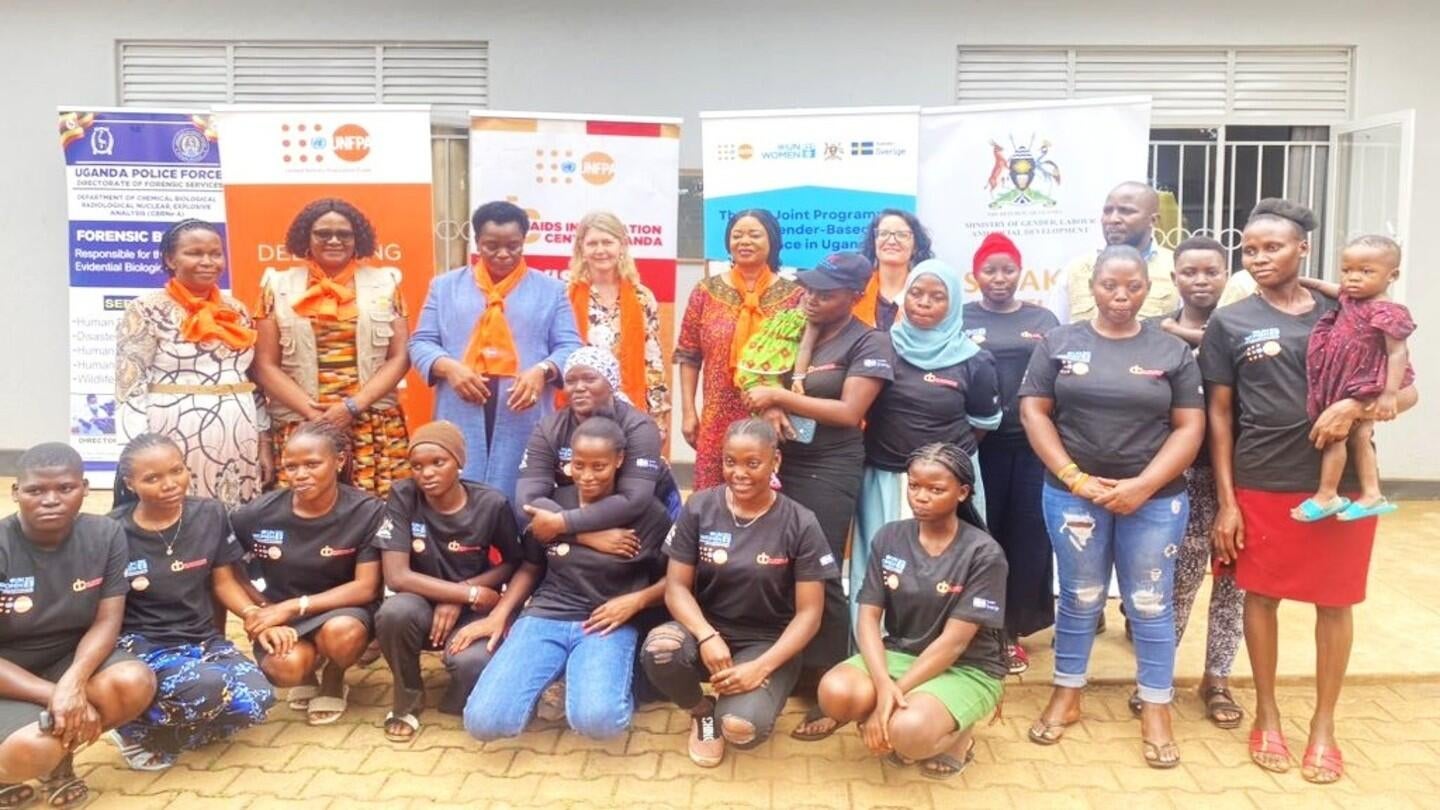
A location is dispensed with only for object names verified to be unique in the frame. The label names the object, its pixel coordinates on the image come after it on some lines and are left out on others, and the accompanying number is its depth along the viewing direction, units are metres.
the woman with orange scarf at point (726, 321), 4.23
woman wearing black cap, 3.69
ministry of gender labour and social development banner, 5.13
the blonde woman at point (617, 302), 4.78
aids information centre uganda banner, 5.32
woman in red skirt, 3.32
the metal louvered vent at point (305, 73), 7.58
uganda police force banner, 6.66
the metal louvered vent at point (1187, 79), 7.32
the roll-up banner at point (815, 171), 5.22
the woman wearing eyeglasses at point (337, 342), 4.27
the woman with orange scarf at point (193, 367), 4.05
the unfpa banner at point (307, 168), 5.30
